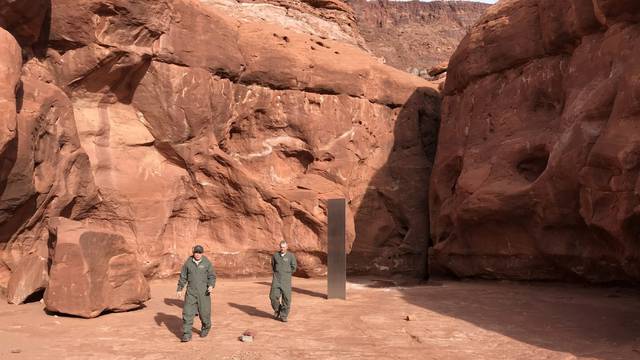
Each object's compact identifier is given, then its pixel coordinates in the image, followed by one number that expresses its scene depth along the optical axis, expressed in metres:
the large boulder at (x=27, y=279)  9.73
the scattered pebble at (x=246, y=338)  7.79
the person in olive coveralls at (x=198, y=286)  7.84
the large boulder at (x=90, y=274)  8.89
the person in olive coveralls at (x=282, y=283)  9.35
